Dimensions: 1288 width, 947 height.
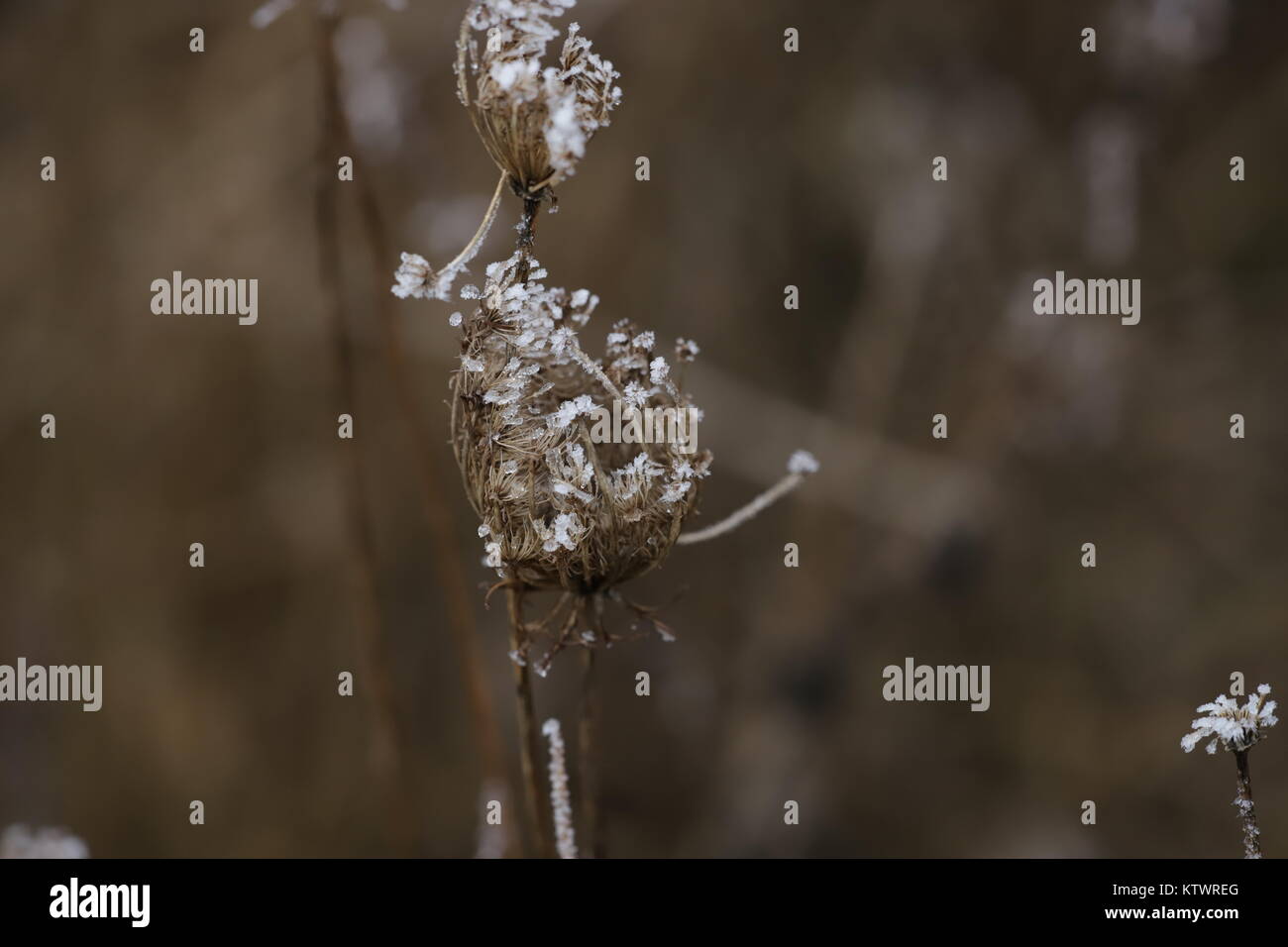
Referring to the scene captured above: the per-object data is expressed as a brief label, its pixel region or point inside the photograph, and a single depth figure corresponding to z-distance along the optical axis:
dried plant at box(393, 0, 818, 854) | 0.55
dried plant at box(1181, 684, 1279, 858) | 0.54
